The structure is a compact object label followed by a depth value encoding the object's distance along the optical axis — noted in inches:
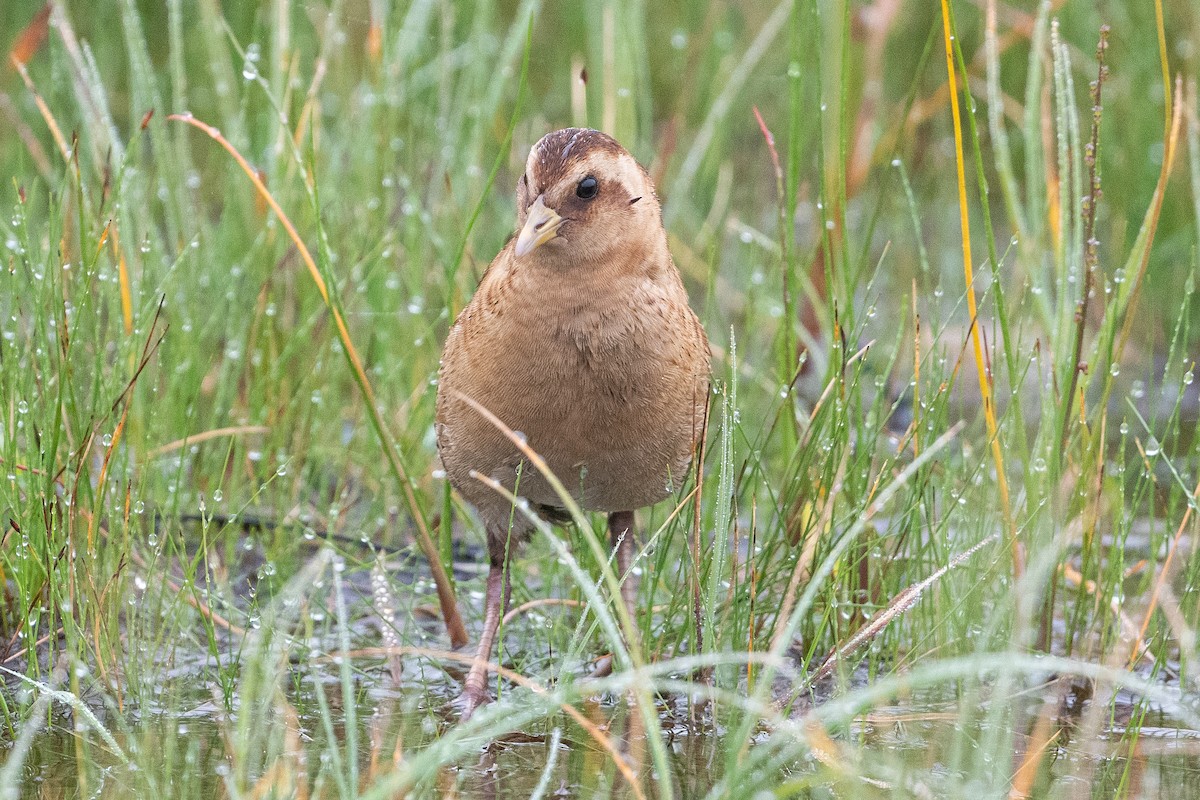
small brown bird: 245.3
